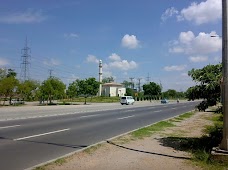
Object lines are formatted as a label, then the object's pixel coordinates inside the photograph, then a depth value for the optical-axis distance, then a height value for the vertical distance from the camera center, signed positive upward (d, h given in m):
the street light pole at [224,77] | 5.11 +0.44
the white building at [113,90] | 84.39 +1.47
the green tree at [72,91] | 43.57 +0.49
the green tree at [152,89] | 75.55 +1.72
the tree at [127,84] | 95.34 +4.59
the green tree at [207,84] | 6.38 +0.32
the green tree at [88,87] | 43.56 +1.37
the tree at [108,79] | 106.79 +7.69
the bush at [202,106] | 6.71 -0.41
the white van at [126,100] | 40.48 -1.33
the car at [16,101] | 33.47 -1.42
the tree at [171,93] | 88.75 +0.31
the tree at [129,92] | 76.72 +0.62
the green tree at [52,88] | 35.32 +0.93
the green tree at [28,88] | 33.95 +0.80
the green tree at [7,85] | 29.99 +1.28
